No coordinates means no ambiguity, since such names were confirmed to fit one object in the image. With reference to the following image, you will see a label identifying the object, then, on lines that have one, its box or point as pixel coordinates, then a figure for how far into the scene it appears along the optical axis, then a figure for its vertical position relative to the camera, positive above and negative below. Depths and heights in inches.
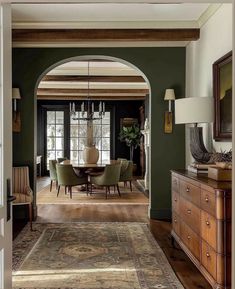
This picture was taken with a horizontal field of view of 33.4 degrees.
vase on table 362.0 -14.6
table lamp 158.4 +11.5
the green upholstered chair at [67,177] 323.9 -31.4
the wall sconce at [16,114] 240.2 +16.1
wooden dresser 117.3 -29.4
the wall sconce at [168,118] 244.0 +13.3
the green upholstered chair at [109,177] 326.0 -31.7
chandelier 351.2 +25.7
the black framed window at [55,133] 554.9 +9.3
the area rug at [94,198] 316.5 -50.5
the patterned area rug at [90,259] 139.8 -50.9
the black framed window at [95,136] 552.7 +4.7
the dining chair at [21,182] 229.0 -24.9
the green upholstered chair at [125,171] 371.8 -30.9
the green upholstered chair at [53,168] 363.3 -26.9
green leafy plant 523.5 +4.4
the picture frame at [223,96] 157.2 +17.8
